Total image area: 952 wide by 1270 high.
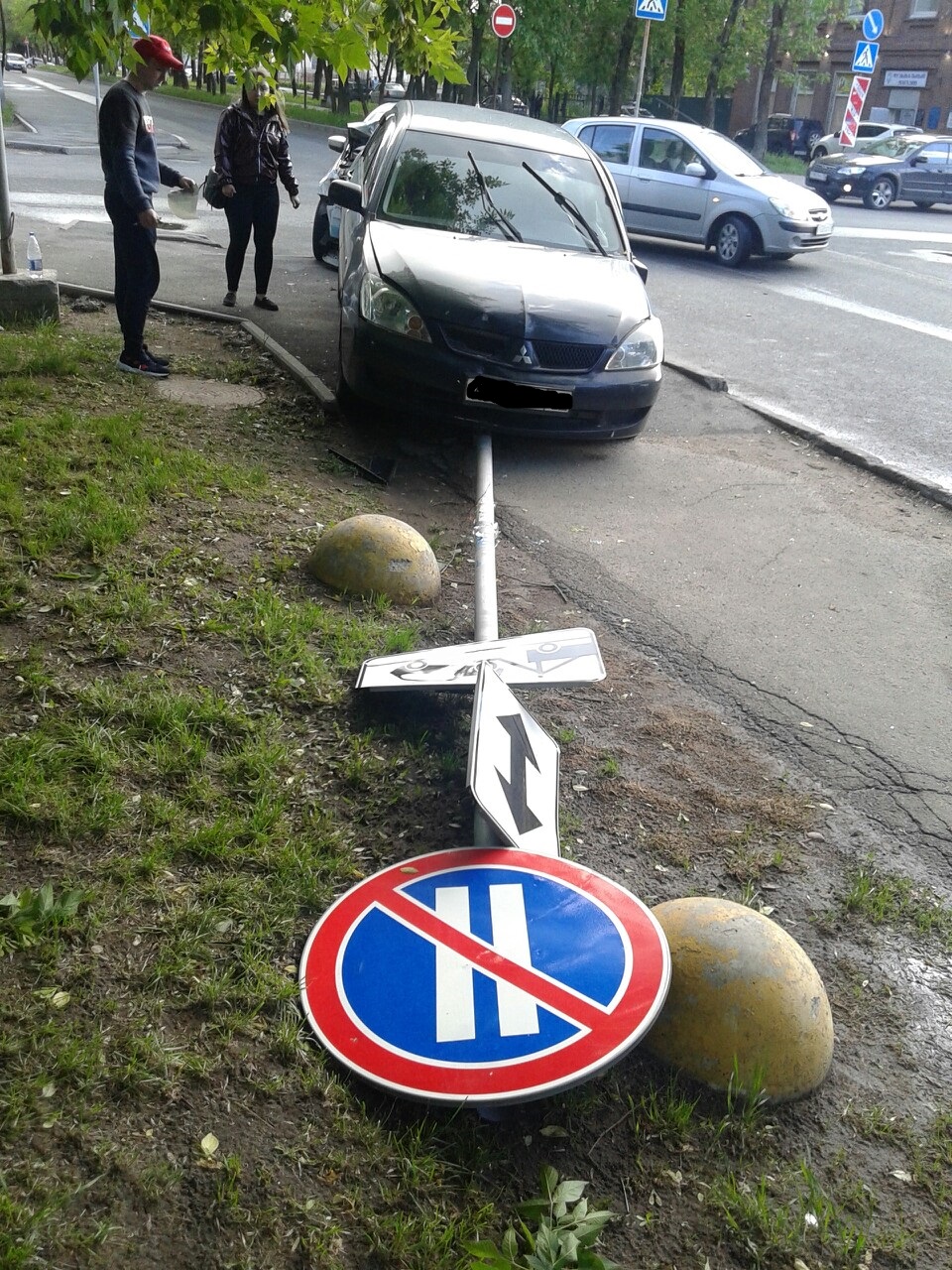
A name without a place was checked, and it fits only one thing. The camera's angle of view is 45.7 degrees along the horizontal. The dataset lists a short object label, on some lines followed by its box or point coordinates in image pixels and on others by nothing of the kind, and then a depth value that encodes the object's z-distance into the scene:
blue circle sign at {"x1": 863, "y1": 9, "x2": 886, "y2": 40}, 25.69
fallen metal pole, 3.18
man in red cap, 6.80
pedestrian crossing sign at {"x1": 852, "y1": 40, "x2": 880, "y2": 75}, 25.47
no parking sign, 2.48
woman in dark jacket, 8.86
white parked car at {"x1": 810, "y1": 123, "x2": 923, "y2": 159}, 29.00
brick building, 42.84
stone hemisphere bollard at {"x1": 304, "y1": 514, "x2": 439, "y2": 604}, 4.95
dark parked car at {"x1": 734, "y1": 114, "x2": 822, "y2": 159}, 41.00
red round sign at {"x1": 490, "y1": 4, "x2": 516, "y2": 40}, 26.73
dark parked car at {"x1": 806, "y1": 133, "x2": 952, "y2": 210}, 27.02
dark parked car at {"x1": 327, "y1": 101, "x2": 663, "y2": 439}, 6.56
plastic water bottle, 8.88
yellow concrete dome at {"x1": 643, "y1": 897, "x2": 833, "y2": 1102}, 2.60
